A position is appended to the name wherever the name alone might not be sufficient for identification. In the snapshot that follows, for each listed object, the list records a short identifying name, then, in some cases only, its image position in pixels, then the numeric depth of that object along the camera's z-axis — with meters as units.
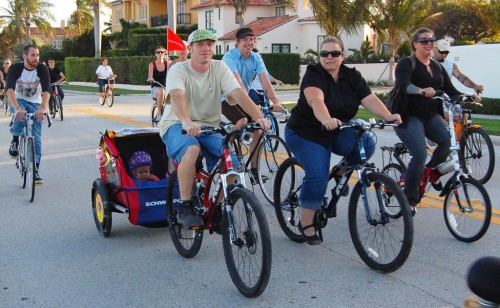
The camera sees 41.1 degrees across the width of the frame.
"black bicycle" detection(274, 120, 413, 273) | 4.91
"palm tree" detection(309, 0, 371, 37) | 37.56
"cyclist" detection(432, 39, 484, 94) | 7.97
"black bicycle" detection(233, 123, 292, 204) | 8.00
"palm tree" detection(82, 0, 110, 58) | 59.38
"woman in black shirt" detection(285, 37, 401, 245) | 5.34
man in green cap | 5.22
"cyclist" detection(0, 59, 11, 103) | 24.52
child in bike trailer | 6.52
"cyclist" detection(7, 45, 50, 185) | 8.77
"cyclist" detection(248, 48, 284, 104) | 9.78
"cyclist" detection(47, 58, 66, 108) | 20.20
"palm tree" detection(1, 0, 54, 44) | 84.19
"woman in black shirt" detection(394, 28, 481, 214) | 6.23
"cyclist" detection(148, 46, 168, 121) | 15.21
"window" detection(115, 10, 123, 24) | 83.88
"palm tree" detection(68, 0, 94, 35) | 80.69
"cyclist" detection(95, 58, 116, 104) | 24.53
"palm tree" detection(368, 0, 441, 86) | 40.69
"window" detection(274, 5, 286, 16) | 56.96
